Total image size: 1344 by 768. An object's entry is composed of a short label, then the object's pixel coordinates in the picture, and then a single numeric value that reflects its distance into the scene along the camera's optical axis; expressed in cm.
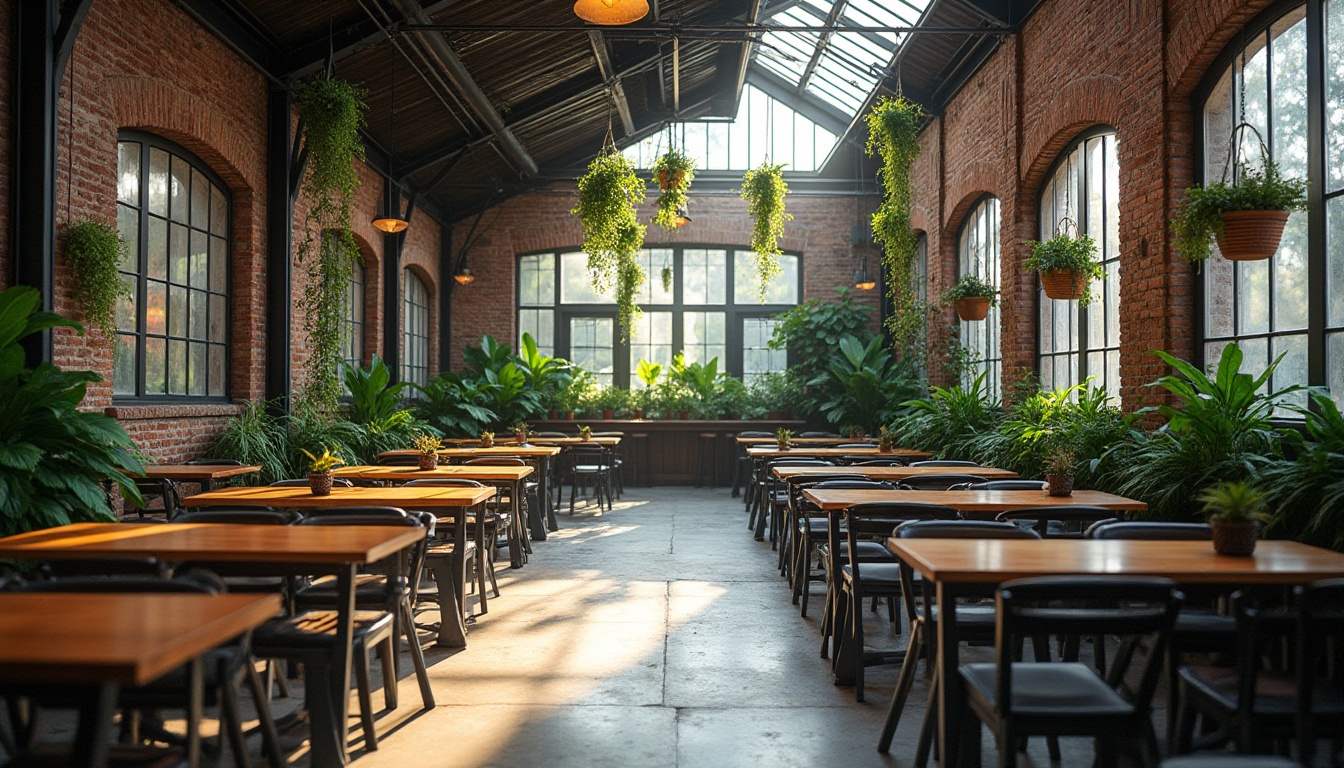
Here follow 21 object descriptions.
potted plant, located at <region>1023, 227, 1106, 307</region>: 686
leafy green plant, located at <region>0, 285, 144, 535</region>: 448
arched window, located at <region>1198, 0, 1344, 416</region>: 523
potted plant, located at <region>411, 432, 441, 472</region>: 658
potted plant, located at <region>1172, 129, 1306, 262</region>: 467
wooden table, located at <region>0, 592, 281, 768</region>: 191
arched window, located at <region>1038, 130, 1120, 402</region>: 778
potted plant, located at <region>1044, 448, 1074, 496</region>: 519
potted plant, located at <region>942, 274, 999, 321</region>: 902
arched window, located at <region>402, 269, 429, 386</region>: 1362
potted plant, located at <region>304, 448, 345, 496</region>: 517
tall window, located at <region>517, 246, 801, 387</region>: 1538
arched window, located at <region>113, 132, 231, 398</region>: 697
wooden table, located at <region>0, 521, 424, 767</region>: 327
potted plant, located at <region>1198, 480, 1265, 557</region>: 321
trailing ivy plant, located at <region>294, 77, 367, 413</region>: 781
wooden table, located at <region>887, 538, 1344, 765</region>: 291
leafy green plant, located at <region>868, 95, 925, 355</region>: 968
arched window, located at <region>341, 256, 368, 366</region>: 1135
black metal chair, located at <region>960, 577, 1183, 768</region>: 254
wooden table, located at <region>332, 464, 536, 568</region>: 632
